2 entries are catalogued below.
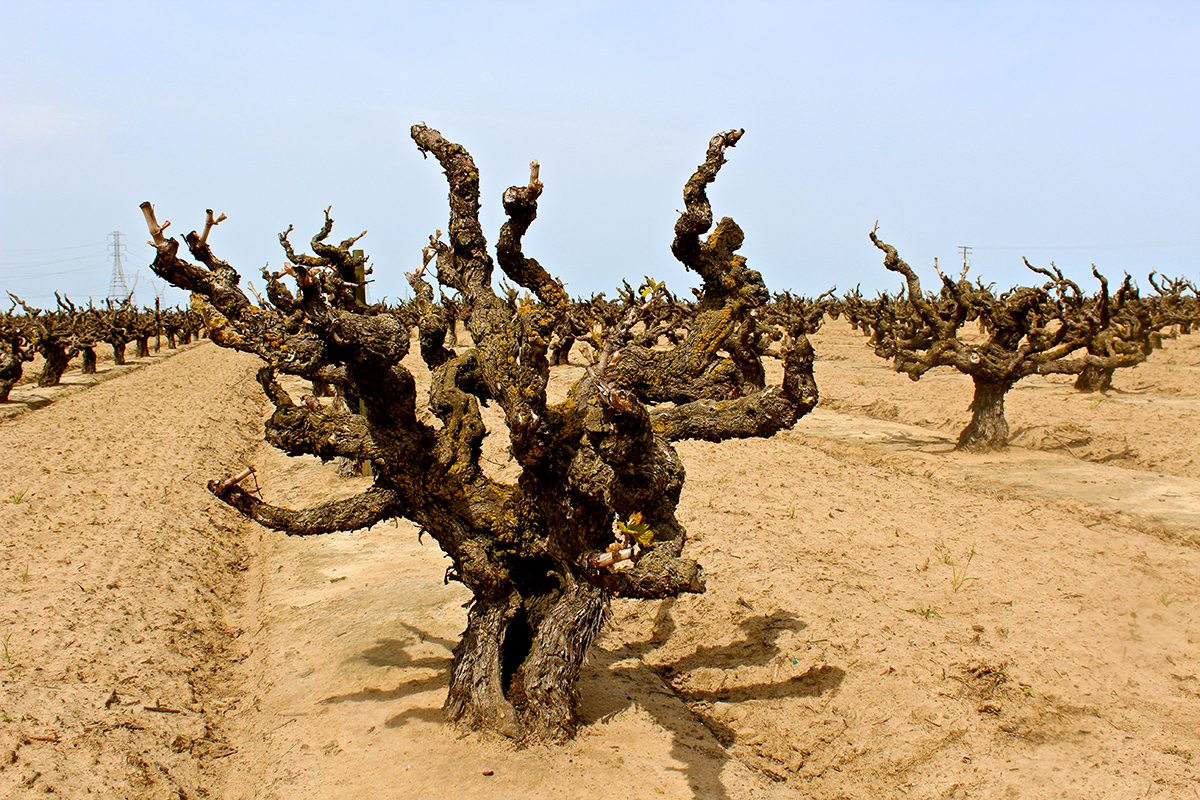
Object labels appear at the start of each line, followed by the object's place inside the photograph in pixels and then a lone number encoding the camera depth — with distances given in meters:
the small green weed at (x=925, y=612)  7.80
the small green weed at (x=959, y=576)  8.40
